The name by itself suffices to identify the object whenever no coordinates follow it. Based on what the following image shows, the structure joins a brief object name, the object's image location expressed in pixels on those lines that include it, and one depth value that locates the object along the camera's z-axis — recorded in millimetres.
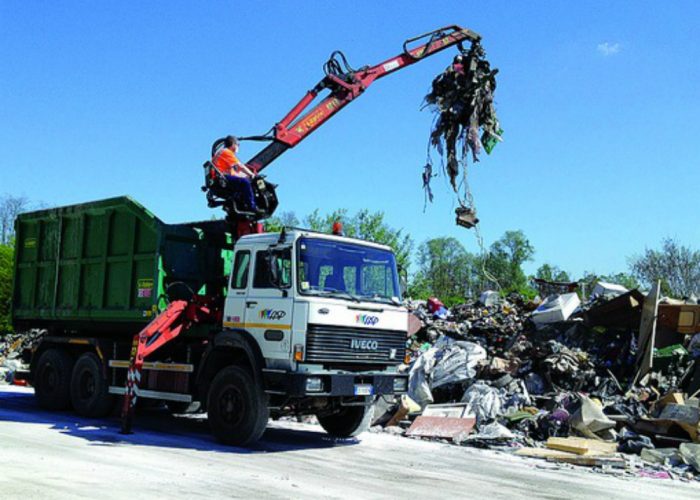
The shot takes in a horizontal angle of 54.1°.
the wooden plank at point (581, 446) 9328
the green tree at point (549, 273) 64188
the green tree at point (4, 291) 27391
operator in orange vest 10164
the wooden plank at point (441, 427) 10734
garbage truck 8781
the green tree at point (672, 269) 47678
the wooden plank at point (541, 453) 9188
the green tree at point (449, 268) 64625
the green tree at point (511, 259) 64562
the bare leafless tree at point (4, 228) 60062
